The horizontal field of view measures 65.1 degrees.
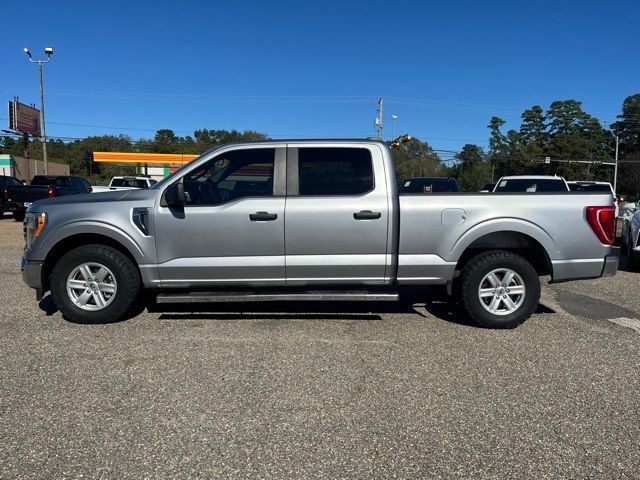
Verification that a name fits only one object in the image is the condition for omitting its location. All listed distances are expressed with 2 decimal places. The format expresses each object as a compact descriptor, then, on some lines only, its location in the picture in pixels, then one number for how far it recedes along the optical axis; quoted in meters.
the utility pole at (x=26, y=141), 45.91
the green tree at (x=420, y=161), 71.19
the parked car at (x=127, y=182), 23.75
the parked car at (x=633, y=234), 9.06
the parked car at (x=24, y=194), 17.23
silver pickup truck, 5.18
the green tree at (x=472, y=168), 72.38
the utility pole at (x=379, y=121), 39.65
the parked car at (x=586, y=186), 16.22
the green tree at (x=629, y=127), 81.31
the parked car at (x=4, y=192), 18.22
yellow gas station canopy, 43.00
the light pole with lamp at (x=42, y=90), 33.03
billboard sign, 46.38
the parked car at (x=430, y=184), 15.12
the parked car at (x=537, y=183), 13.26
